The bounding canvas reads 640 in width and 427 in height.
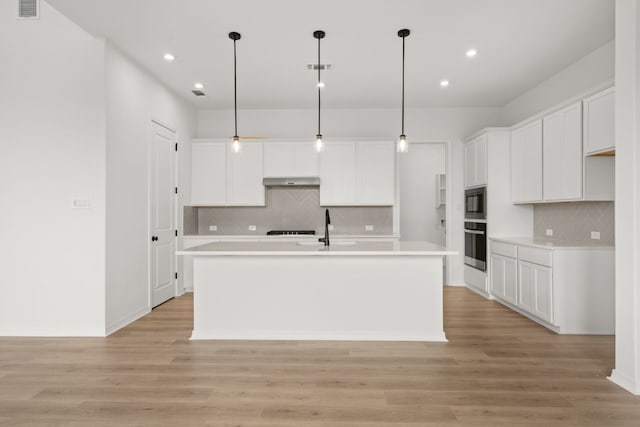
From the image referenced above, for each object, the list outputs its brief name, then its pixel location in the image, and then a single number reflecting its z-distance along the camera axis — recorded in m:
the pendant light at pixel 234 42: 3.62
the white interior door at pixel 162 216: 4.73
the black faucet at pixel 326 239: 3.83
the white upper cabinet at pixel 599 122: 3.42
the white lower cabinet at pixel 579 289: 3.70
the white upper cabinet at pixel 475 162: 5.40
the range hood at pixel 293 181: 5.91
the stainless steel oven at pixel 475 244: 5.36
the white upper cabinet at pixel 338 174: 5.97
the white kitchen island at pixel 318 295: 3.58
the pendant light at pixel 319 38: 3.58
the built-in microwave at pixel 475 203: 5.36
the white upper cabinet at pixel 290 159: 5.99
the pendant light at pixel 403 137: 3.56
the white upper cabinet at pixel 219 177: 6.02
